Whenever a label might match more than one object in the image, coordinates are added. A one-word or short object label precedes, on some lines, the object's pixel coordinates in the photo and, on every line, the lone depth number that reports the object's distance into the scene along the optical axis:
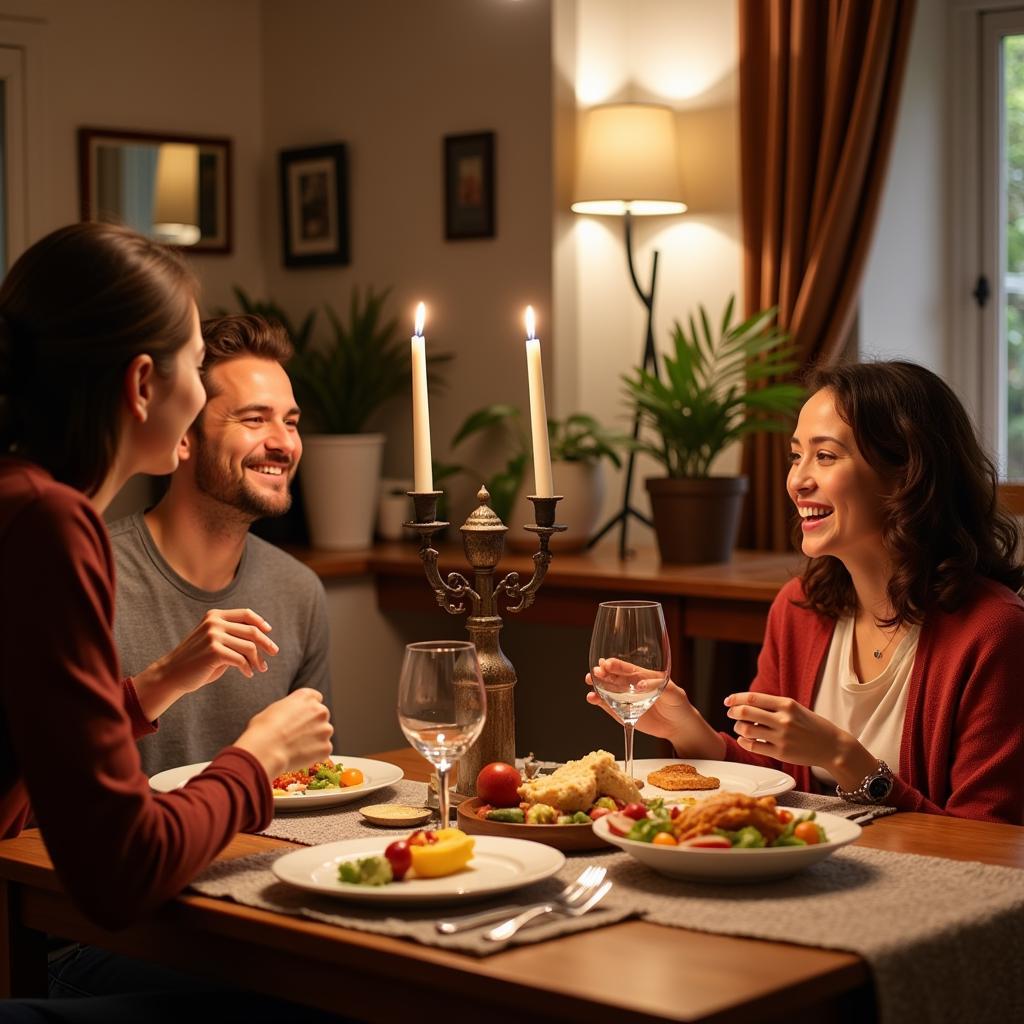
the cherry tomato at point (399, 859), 2.37
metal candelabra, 2.73
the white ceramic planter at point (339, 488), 5.39
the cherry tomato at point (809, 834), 2.43
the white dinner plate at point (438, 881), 2.32
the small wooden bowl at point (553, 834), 2.54
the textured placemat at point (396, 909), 2.24
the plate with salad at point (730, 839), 2.37
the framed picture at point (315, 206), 5.84
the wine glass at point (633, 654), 2.66
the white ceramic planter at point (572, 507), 5.02
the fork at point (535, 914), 2.22
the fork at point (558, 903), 2.25
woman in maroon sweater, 2.28
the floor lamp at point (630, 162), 5.00
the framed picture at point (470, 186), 5.36
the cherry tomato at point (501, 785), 2.63
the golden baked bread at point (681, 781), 2.80
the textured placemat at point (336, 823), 2.65
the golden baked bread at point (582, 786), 2.60
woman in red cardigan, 2.97
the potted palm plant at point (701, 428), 4.61
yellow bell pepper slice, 2.38
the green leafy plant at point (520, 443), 5.02
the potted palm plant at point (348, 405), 5.40
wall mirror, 5.66
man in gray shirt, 3.38
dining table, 2.11
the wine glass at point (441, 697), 2.41
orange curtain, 4.69
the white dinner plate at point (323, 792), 2.76
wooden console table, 4.24
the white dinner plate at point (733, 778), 2.78
